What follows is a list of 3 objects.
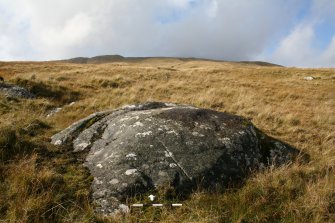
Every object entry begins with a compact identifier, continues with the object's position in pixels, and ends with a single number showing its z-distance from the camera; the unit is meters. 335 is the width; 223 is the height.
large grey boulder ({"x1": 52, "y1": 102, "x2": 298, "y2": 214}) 5.09
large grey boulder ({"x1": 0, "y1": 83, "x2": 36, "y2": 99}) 13.12
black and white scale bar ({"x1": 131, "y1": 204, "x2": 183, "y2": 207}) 4.58
